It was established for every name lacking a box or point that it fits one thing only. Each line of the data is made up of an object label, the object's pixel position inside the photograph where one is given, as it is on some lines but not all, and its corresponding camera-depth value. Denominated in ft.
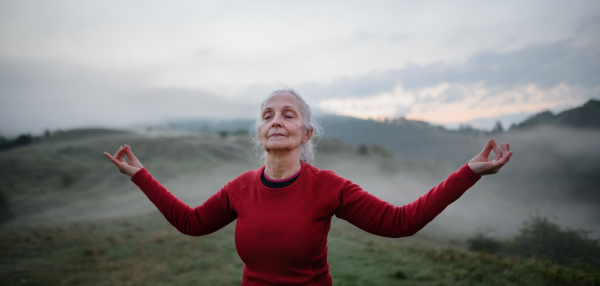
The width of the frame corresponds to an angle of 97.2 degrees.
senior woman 5.82
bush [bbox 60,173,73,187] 98.42
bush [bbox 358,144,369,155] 202.70
